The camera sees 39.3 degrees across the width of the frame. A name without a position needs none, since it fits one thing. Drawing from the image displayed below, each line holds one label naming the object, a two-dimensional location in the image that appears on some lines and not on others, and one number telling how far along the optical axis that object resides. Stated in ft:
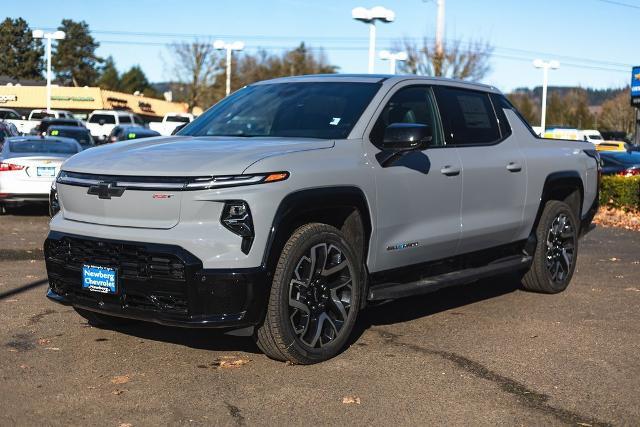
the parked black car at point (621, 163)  69.28
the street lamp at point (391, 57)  129.29
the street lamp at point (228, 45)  130.96
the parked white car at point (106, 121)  148.87
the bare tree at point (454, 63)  161.38
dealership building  248.11
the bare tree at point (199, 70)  269.23
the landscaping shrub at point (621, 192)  59.62
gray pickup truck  17.25
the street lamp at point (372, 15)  85.56
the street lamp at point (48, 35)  151.43
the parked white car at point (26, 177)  47.32
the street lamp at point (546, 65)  152.97
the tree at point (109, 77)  411.09
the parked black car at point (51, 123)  112.89
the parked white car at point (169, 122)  164.35
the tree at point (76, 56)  382.01
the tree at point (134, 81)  431.84
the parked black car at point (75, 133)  80.28
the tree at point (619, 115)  304.87
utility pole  144.36
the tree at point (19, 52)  315.02
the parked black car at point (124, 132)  107.55
